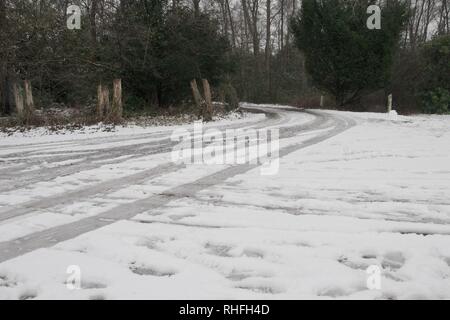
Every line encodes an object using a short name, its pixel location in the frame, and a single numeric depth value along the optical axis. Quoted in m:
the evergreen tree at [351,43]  23.23
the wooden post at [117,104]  14.80
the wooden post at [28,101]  13.94
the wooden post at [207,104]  17.25
